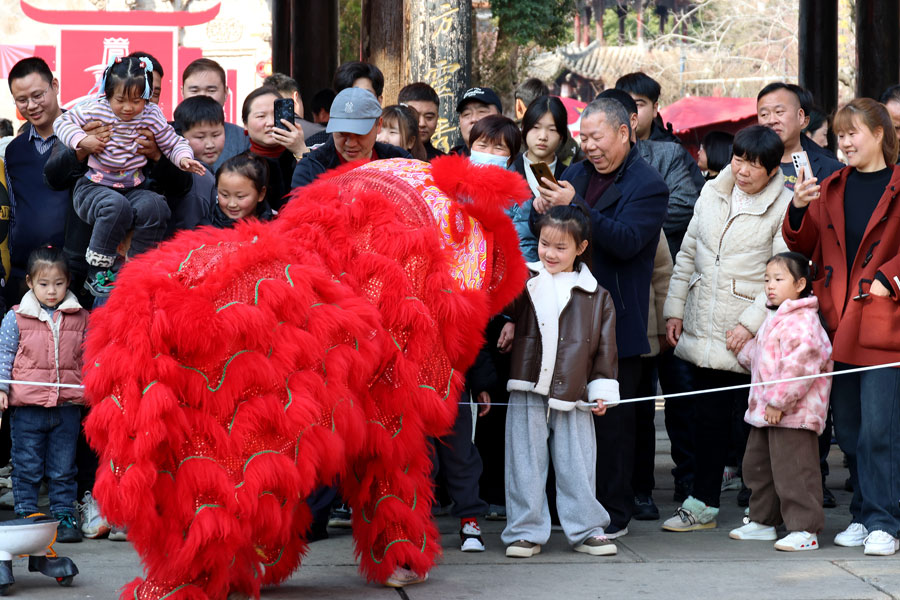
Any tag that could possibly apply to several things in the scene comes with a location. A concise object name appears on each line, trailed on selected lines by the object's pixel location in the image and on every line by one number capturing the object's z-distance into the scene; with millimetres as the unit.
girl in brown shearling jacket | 9342
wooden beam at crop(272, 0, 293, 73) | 24579
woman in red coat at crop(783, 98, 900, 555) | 9410
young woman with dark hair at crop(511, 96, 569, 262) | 10479
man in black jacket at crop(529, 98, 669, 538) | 9806
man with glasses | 10322
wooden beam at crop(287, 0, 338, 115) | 22560
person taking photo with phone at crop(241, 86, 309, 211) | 10390
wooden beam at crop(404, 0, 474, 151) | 14765
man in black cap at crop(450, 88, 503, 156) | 12387
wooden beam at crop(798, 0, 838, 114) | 24938
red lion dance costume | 6586
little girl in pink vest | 9552
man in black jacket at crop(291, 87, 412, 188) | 9223
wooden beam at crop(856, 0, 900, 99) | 23218
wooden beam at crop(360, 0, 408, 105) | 17024
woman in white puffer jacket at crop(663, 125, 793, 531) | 10255
